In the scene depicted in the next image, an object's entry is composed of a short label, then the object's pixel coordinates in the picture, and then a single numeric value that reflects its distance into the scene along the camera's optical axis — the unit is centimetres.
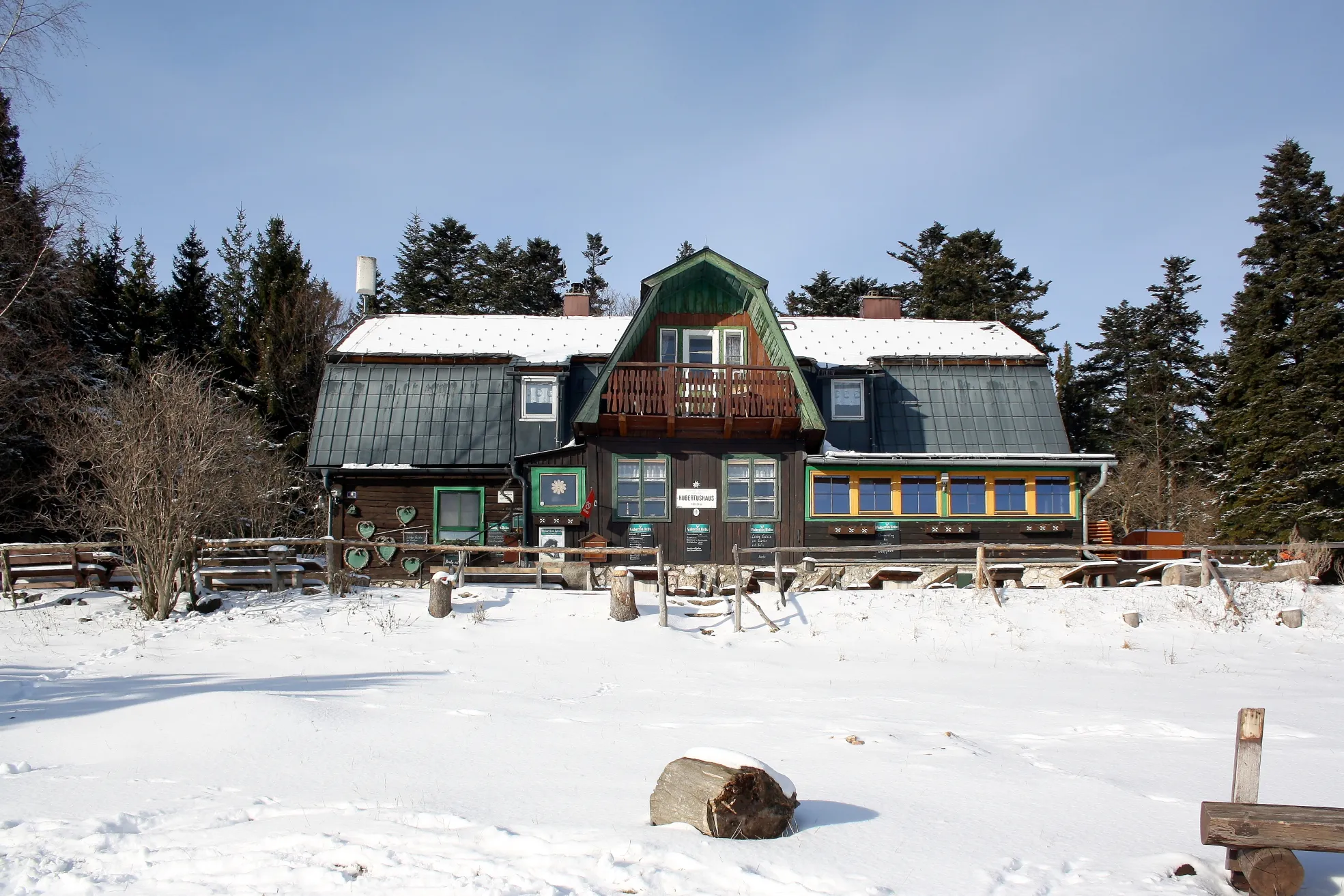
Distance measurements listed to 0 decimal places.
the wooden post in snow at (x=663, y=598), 1565
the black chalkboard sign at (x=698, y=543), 2156
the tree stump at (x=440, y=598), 1552
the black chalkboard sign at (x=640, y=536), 2152
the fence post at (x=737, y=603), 1567
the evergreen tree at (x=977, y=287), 4403
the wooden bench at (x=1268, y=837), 545
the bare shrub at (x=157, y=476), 1498
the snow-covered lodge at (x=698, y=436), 2145
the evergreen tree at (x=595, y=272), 5378
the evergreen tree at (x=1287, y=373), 3084
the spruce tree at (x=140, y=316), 3347
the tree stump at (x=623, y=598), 1578
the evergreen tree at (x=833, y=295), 4884
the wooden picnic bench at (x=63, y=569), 1661
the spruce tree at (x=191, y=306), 3584
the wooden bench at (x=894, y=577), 1883
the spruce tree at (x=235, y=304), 3581
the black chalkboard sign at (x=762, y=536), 2150
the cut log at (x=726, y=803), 598
